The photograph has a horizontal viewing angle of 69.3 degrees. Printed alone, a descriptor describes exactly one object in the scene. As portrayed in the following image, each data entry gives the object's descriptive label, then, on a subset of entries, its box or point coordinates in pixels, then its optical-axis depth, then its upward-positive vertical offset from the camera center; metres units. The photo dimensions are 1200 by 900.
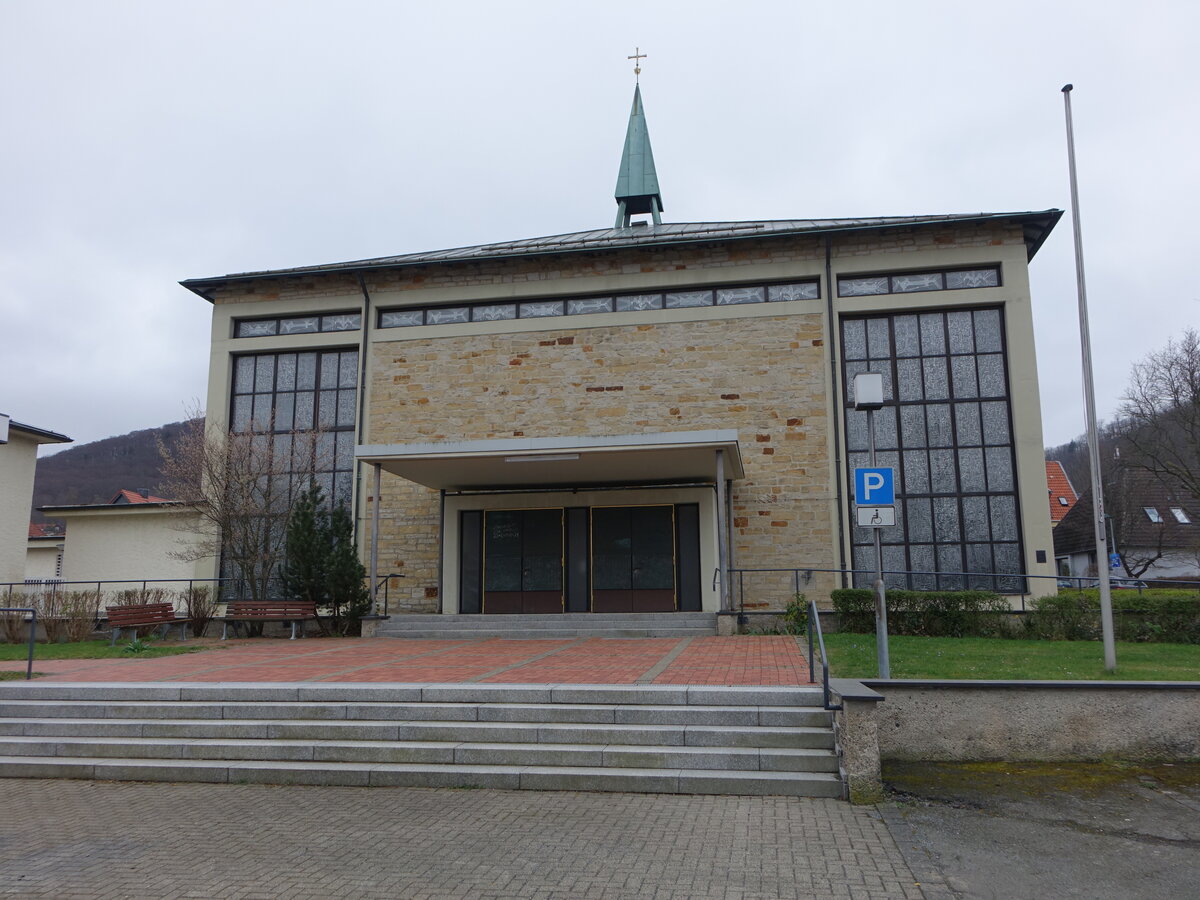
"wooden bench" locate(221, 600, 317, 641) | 16.05 -0.52
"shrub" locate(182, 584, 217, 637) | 17.00 -0.52
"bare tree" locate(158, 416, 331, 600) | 18.00 +1.98
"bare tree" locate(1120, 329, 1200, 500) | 24.92 +4.80
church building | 16.95 +3.64
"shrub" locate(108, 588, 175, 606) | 17.12 -0.27
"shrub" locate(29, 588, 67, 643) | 16.22 -0.65
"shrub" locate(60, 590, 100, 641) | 16.12 -0.61
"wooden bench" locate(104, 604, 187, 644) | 15.00 -0.62
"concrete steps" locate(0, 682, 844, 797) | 6.73 -1.31
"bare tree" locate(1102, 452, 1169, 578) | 36.81 +2.35
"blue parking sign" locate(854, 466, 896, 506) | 8.30 +0.90
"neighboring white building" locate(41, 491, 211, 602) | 20.77 +0.99
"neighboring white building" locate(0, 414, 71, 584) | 21.70 +2.23
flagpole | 9.73 +1.66
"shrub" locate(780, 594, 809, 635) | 14.13 -0.59
